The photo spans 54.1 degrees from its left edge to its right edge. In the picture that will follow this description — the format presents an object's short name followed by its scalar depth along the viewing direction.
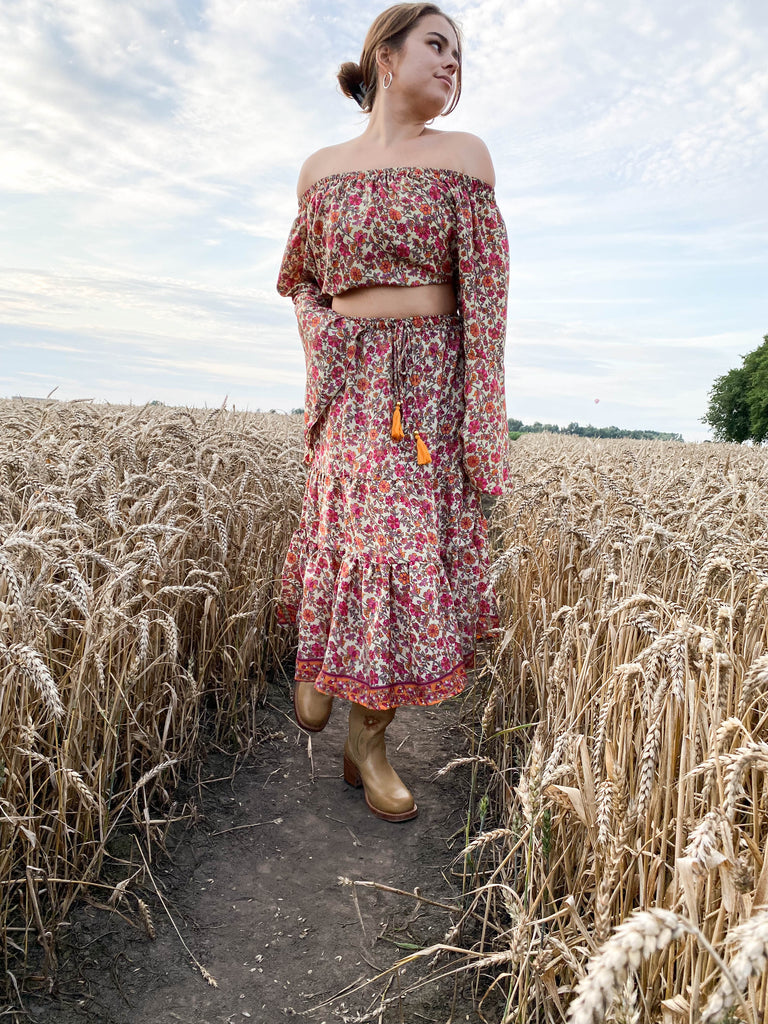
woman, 2.28
